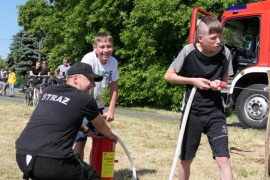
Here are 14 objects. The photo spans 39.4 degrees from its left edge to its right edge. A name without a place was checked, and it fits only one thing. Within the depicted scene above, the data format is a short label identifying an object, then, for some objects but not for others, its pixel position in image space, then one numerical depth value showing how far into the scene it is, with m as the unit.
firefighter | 2.72
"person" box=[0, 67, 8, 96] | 23.06
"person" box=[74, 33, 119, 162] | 3.97
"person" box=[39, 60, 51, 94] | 14.12
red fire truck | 8.68
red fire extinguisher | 3.61
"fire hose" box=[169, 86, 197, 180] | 3.26
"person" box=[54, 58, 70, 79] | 13.34
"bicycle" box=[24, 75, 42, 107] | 14.07
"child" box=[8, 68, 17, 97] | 21.64
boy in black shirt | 3.30
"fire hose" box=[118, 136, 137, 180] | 3.96
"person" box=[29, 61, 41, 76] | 14.44
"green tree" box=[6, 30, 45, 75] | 48.22
